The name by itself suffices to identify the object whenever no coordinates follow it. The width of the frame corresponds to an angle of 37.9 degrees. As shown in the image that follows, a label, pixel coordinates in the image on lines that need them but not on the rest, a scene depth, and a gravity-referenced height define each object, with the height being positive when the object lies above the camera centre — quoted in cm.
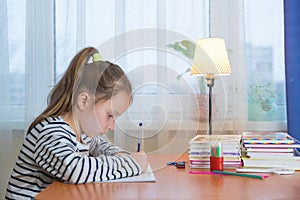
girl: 105 -6
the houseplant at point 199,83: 128 +9
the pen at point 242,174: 108 -17
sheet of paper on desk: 105 -17
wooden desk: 90 -18
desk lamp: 155 +18
